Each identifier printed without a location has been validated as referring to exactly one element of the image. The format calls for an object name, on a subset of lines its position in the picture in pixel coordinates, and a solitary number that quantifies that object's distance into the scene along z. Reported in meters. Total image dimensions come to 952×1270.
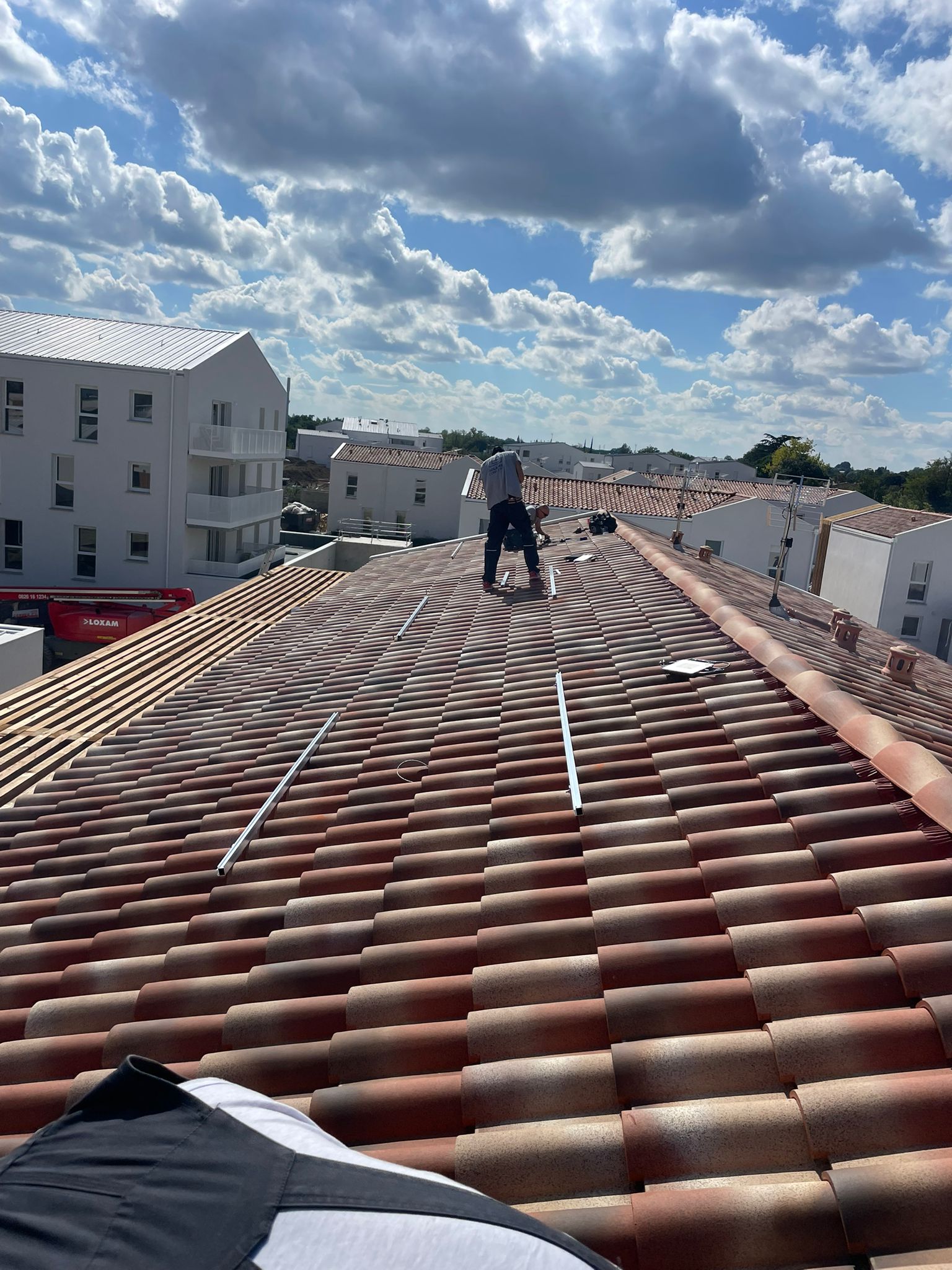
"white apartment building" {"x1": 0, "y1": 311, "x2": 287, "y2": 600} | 34.12
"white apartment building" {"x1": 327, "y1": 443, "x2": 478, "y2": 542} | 61.97
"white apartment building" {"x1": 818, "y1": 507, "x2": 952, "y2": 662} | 37.53
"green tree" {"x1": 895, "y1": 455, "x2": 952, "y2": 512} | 84.31
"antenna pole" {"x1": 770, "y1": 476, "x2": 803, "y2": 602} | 12.93
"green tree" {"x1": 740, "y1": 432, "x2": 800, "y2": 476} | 108.50
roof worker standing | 13.09
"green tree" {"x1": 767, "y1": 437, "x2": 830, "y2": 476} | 95.19
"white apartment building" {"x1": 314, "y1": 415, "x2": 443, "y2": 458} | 96.94
